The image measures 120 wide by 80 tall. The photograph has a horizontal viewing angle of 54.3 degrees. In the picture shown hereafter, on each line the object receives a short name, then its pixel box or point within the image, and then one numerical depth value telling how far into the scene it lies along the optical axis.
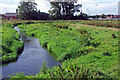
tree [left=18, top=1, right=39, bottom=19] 55.34
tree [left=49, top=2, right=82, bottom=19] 55.58
